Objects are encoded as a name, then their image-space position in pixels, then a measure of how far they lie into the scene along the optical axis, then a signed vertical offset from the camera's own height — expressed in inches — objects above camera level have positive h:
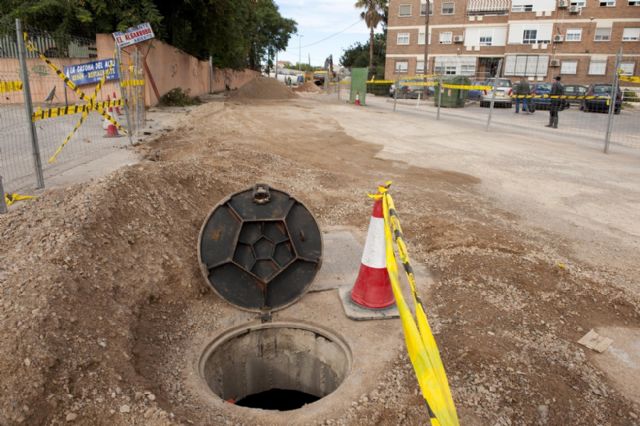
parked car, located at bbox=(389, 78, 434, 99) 1301.7 +7.8
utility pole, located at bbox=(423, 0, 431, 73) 1530.5 +114.1
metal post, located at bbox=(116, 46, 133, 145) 374.3 -1.9
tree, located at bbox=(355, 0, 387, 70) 2203.5 +377.4
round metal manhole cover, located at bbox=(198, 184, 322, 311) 150.9 -51.3
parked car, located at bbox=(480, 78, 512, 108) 1035.3 -1.0
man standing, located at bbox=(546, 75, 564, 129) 663.4 -14.0
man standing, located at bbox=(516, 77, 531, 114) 963.3 +10.5
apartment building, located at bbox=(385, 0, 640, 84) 1577.3 +206.9
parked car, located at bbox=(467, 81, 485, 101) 1147.3 -1.6
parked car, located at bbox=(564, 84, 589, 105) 1073.5 +11.5
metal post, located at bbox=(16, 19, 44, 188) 219.0 -6.6
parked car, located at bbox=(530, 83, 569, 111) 881.4 -11.2
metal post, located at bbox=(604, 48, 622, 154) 442.3 -4.4
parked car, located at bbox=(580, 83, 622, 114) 959.0 -13.5
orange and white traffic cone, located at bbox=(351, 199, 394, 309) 148.3 -55.6
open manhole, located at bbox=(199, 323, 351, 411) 139.7 -83.3
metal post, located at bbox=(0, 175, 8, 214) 186.4 -44.3
